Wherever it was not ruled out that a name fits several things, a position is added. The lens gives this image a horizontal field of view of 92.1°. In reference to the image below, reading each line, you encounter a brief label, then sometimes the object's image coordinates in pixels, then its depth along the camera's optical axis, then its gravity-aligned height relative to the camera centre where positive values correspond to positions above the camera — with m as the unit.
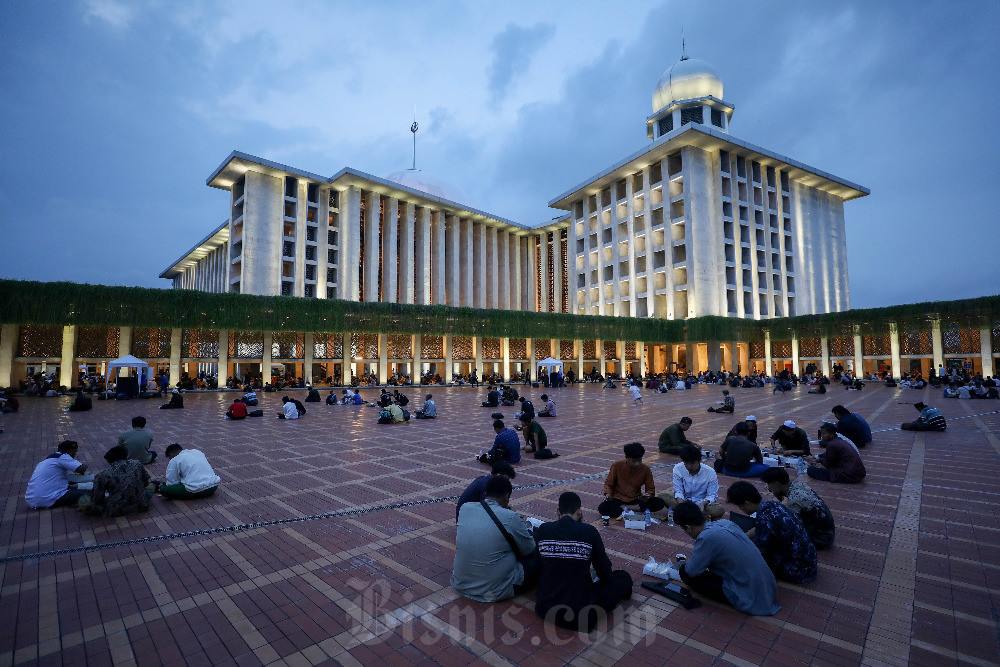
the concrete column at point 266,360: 31.53 +0.06
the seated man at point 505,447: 8.12 -1.51
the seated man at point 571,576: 3.26 -1.52
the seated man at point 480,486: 4.55 -1.22
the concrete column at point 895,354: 33.88 -0.20
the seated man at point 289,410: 14.97 -1.56
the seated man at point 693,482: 5.46 -1.48
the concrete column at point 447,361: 37.22 -0.22
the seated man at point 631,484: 5.60 -1.56
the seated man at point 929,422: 11.39 -1.69
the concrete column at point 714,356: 41.78 -0.18
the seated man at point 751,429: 8.16 -1.30
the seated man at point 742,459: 7.30 -1.61
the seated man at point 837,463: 6.89 -1.62
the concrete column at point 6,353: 24.36 +0.60
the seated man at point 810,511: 4.52 -1.49
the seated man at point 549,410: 15.38 -1.71
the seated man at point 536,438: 9.02 -1.57
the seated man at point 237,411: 14.68 -1.51
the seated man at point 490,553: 3.66 -1.51
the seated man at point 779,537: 3.87 -1.50
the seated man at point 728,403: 16.12 -1.66
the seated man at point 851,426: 9.14 -1.42
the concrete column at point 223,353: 29.97 +0.54
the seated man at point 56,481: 5.88 -1.45
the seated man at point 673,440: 9.09 -1.64
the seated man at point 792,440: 8.62 -1.57
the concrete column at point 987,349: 29.66 +0.04
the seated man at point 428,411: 15.19 -1.66
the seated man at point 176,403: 17.86 -1.51
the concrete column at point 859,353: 36.12 -0.10
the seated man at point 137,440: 7.54 -1.22
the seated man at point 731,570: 3.46 -1.59
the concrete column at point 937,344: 31.97 +0.43
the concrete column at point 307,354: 32.69 +0.43
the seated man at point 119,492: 5.61 -1.51
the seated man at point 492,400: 19.23 -1.70
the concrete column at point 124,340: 27.27 +1.28
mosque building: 43.56 +12.46
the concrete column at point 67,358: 25.94 +0.33
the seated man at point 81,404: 16.39 -1.37
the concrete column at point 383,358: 35.56 +0.08
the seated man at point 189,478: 6.30 -1.53
